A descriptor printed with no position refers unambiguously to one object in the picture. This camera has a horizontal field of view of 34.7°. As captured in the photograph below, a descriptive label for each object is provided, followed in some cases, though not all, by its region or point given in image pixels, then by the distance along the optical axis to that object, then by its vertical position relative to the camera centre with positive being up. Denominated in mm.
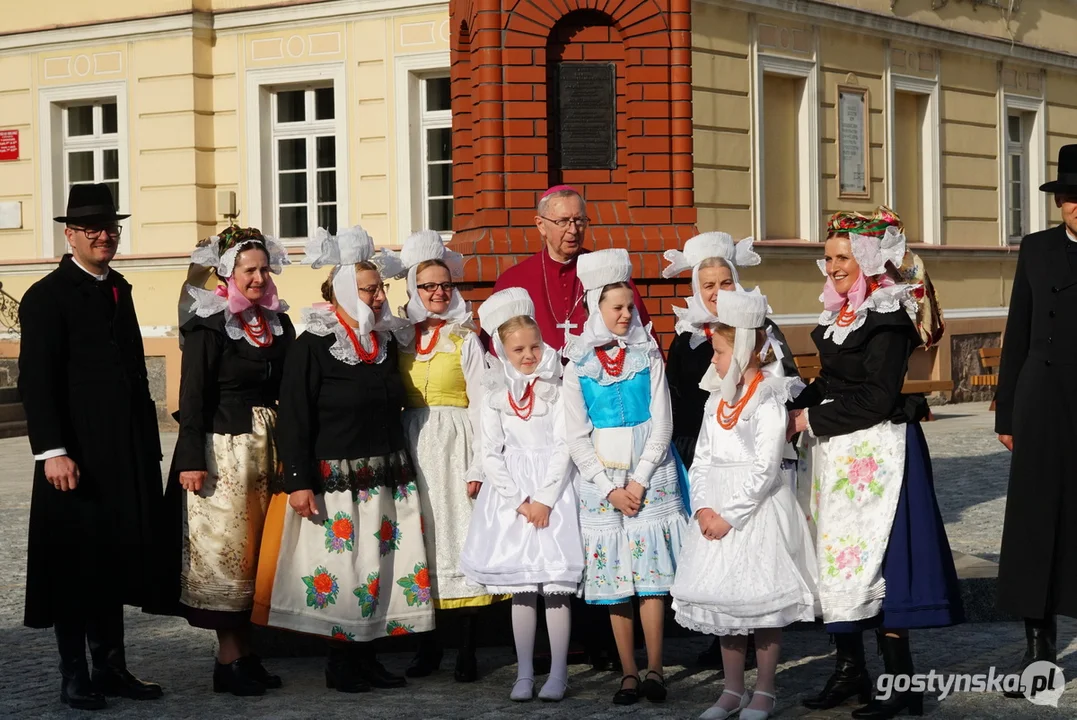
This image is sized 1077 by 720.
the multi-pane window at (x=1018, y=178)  21688 +1775
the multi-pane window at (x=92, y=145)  19641 +2101
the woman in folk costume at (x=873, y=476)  6012 -552
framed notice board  18734 +1932
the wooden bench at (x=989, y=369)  20234 -600
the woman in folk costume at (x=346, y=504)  6727 -701
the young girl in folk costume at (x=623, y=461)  6430 -518
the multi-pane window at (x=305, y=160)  18875 +1835
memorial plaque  9492 +1158
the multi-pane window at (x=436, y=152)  18328 +1847
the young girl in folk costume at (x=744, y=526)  5930 -713
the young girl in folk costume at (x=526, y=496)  6523 -659
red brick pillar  9422 +1180
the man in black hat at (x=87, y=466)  6480 -525
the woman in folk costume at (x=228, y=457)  6699 -509
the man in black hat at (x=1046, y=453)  6469 -506
